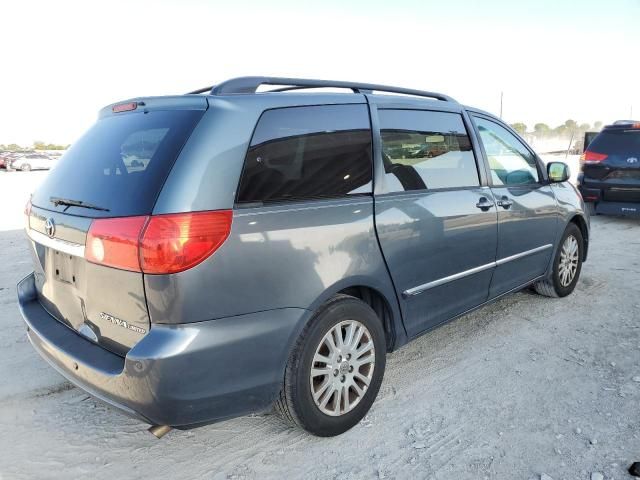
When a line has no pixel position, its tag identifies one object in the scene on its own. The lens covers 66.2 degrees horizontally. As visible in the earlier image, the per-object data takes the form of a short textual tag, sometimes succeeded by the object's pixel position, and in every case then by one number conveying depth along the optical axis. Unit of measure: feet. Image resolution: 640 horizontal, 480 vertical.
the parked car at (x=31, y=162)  97.30
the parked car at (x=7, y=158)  97.09
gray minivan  6.48
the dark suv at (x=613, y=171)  25.50
